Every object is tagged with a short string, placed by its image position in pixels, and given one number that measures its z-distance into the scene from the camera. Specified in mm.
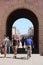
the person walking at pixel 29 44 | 9451
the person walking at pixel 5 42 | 10004
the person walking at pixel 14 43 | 9652
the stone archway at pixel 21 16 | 14337
